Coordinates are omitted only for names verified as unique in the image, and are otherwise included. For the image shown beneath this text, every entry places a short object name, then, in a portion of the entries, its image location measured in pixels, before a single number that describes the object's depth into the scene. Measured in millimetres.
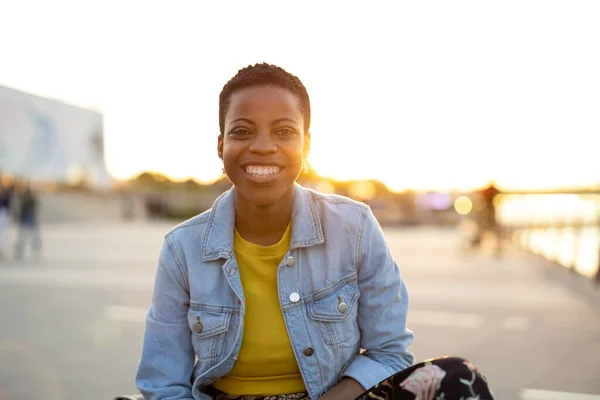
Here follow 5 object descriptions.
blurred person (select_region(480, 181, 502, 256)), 14664
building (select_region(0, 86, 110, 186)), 48094
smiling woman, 1964
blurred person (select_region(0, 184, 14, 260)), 12523
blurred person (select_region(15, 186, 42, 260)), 13023
